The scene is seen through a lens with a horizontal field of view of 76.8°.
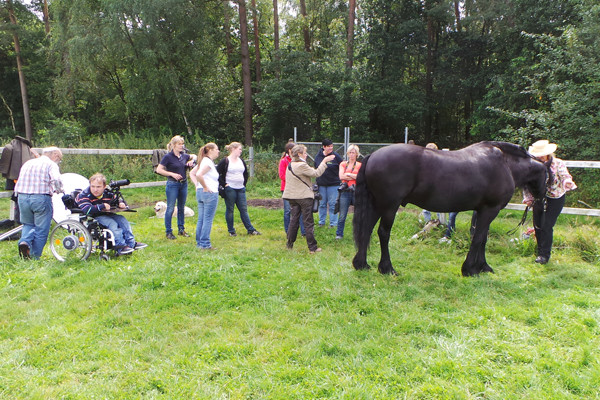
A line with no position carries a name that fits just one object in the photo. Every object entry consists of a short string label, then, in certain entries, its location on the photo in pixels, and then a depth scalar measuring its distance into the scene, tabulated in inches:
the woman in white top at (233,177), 256.5
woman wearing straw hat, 207.2
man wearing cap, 267.9
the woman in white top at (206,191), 225.9
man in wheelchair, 200.1
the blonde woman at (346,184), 251.6
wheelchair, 199.5
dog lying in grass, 324.4
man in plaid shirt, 198.1
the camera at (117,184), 203.0
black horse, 181.9
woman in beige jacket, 218.1
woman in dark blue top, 249.1
